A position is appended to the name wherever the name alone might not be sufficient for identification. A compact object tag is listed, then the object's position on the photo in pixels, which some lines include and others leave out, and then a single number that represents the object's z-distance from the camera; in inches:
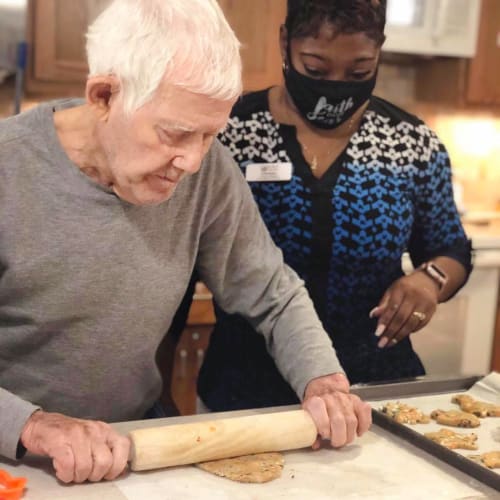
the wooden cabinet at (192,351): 106.4
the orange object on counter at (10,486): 35.9
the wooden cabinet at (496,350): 128.0
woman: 59.0
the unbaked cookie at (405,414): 48.0
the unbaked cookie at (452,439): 44.6
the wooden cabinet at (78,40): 111.0
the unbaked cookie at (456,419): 48.2
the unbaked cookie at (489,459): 42.3
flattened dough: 39.8
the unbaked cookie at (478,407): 50.1
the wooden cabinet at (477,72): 133.3
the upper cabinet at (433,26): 125.6
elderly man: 38.5
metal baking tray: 40.9
